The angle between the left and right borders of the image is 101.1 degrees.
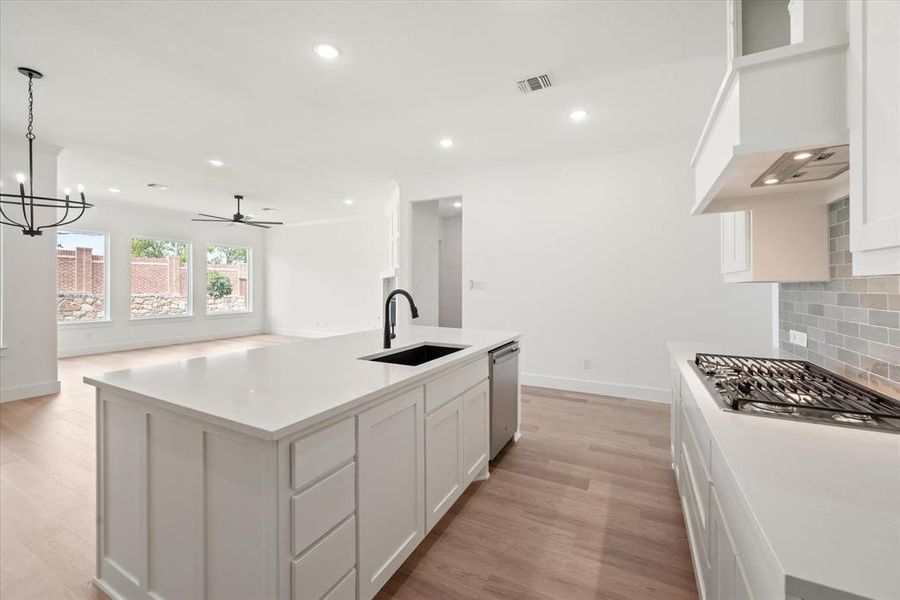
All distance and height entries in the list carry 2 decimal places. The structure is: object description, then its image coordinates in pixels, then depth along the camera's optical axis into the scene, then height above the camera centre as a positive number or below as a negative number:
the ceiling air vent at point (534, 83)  2.73 +1.63
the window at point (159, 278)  7.27 +0.41
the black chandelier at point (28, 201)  2.69 +0.97
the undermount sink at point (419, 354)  2.25 -0.36
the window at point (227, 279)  8.54 +0.46
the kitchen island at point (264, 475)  1.03 -0.58
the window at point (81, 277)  6.31 +0.38
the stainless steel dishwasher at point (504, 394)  2.52 -0.69
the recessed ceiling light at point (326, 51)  2.39 +1.63
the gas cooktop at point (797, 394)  1.08 -0.33
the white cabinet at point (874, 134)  0.76 +0.37
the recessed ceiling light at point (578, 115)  3.25 +1.64
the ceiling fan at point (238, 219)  5.85 +1.31
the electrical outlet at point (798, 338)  2.00 -0.22
